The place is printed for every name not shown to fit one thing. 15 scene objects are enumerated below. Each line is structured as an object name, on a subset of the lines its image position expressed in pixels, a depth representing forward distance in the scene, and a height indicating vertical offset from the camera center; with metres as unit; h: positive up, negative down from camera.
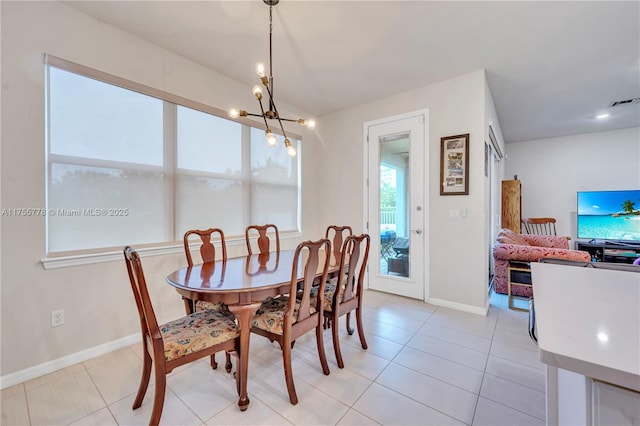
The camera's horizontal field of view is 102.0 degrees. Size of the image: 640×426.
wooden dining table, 1.42 -0.42
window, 1.96 +0.44
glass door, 3.29 +0.13
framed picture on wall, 2.92 +0.55
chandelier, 1.75 +0.73
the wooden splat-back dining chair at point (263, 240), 2.75 -0.30
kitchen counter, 0.51 -0.29
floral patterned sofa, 3.01 -0.50
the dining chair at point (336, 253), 2.06 -0.34
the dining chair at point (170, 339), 1.28 -0.69
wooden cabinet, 5.22 +0.16
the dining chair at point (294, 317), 1.55 -0.68
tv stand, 4.41 -0.68
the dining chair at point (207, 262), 1.87 -0.42
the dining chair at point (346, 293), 1.89 -0.64
